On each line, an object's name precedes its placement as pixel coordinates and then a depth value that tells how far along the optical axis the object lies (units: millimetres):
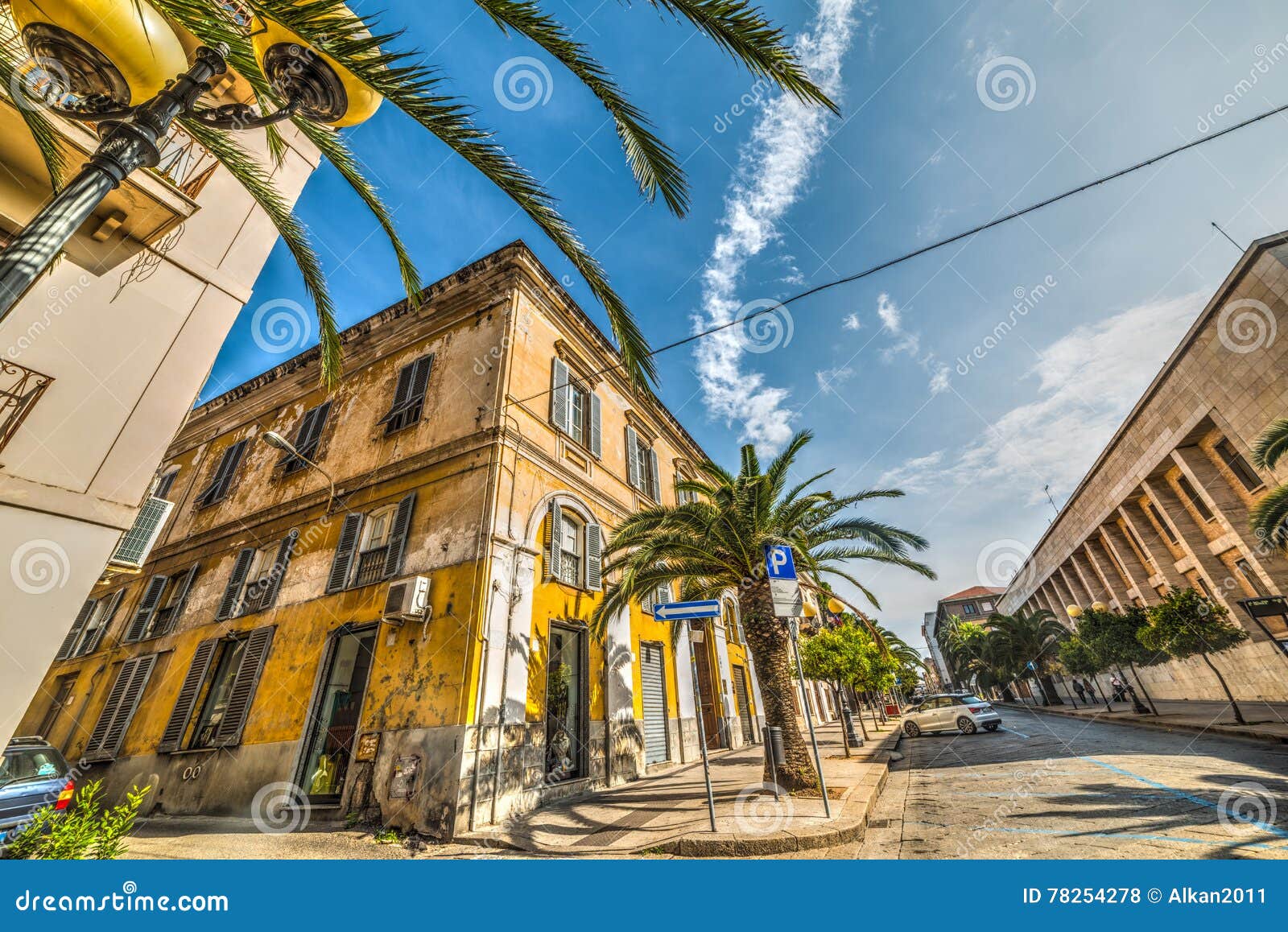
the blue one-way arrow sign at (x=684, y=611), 6503
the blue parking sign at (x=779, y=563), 6883
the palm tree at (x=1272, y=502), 11852
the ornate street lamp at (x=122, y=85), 2441
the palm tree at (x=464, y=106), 2827
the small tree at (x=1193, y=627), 17172
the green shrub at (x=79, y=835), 3514
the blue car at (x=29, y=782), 5703
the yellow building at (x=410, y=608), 8016
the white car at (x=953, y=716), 19328
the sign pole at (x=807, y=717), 6030
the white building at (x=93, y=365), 4645
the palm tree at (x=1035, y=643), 37781
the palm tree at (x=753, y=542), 8695
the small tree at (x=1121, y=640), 22281
